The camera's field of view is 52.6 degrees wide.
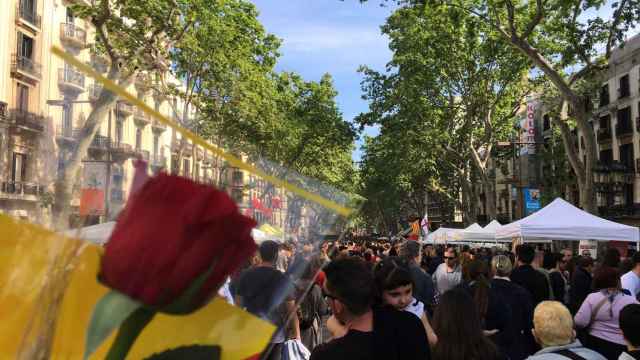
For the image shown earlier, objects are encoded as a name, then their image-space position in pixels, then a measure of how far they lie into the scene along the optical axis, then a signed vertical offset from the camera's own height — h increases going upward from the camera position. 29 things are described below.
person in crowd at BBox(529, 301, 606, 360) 3.48 -0.64
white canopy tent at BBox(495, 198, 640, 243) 11.58 -0.08
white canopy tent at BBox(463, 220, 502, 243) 19.91 -0.34
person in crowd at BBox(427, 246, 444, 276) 12.95 -0.83
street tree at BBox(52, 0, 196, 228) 15.84 +5.36
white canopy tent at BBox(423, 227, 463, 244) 24.45 -0.53
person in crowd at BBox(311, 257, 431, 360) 2.70 -0.44
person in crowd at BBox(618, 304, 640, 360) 3.79 -0.64
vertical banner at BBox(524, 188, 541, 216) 22.98 +0.78
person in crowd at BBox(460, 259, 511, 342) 5.38 -0.71
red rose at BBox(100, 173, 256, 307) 0.74 -0.02
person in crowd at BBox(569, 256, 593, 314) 7.62 -0.77
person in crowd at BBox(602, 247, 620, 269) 7.50 -0.42
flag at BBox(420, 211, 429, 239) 23.83 -0.12
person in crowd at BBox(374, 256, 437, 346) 3.95 -0.41
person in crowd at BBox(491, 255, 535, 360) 5.38 -0.85
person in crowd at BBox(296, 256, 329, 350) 6.65 -1.00
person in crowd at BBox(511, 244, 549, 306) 7.15 -0.60
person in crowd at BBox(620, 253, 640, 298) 7.14 -0.65
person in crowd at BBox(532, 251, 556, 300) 7.33 -0.54
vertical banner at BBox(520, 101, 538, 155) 38.09 +5.58
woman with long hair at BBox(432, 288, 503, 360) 3.44 -0.59
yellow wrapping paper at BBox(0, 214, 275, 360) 0.93 -0.13
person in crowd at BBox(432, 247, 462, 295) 9.07 -0.75
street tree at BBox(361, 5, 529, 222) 24.64 +5.73
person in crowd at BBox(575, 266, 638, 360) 5.60 -0.80
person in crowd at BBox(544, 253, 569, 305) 7.95 -0.71
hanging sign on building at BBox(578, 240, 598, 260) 14.40 -0.57
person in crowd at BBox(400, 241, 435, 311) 7.02 -0.68
